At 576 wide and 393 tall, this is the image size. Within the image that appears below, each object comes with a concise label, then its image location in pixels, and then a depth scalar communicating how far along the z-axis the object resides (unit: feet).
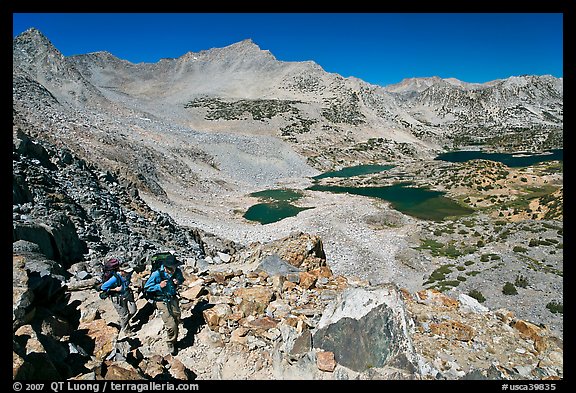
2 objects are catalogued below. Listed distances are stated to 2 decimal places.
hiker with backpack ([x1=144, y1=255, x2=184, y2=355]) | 25.22
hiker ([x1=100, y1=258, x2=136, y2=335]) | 25.59
